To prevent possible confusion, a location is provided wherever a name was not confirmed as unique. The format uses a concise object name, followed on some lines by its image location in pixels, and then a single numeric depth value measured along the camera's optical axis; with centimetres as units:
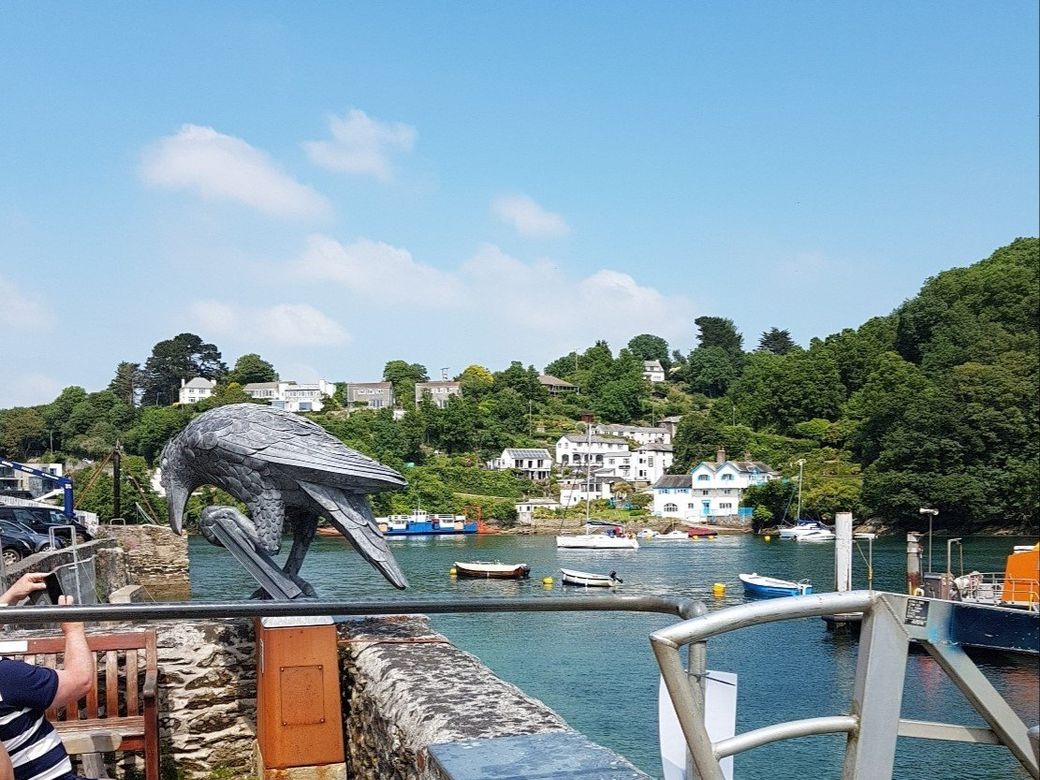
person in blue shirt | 279
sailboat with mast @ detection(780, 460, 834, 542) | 7721
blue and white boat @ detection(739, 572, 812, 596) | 3972
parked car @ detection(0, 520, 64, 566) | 1967
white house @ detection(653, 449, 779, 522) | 9469
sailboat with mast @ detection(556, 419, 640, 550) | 6794
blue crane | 2121
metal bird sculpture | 715
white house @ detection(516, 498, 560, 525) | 9512
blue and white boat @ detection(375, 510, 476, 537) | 8581
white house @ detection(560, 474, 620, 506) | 10494
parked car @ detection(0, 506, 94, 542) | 2347
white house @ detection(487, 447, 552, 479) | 11550
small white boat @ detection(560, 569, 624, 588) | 4372
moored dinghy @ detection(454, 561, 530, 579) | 4832
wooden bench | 462
